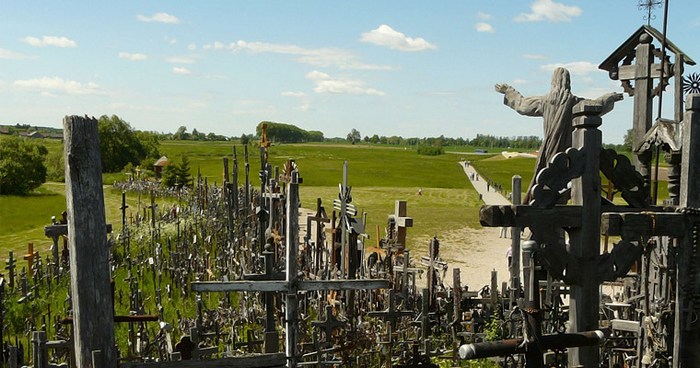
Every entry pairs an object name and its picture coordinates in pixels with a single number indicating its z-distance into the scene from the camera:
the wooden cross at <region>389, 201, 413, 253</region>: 13.05
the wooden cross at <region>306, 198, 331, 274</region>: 12.99
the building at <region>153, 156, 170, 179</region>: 59.75
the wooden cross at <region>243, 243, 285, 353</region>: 6.88
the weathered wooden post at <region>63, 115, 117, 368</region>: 4.71
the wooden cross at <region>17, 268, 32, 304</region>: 11.76
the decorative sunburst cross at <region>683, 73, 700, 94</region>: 8.05
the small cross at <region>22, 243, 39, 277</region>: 14.91
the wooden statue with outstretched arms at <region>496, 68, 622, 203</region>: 8.30
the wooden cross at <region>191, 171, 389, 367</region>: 6.18
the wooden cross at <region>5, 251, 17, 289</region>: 12.61
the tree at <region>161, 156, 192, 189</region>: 49.44
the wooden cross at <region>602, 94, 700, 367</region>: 5.62
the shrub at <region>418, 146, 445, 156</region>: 153.74
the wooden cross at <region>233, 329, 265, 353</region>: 8.18
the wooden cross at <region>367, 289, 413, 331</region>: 8.94
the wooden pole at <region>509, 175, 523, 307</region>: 10.81
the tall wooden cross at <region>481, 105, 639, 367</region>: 5.02
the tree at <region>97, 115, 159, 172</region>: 67.57
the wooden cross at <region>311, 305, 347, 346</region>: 7.81
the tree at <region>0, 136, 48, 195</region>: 47.12
